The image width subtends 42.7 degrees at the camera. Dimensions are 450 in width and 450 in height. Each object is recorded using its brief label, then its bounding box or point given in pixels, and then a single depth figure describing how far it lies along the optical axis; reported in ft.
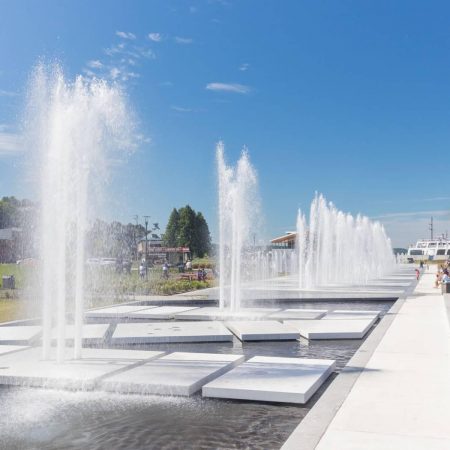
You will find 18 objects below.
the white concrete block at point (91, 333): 34.16
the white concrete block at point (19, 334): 33.45
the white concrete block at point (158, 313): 49.11
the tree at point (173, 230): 265.03
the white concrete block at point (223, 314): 47.34
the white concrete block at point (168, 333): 34.35
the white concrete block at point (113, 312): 49.62
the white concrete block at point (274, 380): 20.98
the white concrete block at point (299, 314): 46.19
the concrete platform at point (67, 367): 23.02
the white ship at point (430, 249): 359.05
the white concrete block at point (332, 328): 36.17
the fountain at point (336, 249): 106.93
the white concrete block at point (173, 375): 22.04
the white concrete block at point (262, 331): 35.70
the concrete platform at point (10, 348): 29.86
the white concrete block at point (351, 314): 45.45
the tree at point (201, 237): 265.54
